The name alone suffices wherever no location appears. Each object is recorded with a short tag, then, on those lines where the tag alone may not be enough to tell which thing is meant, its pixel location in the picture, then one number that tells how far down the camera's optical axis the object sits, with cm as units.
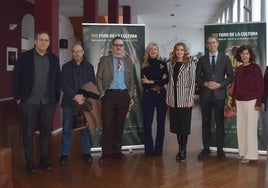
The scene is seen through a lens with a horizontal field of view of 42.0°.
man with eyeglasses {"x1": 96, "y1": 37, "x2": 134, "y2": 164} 448
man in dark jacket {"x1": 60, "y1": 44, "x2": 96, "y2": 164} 438
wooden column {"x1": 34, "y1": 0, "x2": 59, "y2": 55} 663
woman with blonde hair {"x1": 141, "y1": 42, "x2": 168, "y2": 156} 470
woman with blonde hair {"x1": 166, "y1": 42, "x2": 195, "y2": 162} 452
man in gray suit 467
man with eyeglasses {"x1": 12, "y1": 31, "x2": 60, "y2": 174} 393
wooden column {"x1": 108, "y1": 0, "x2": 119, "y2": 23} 1203
